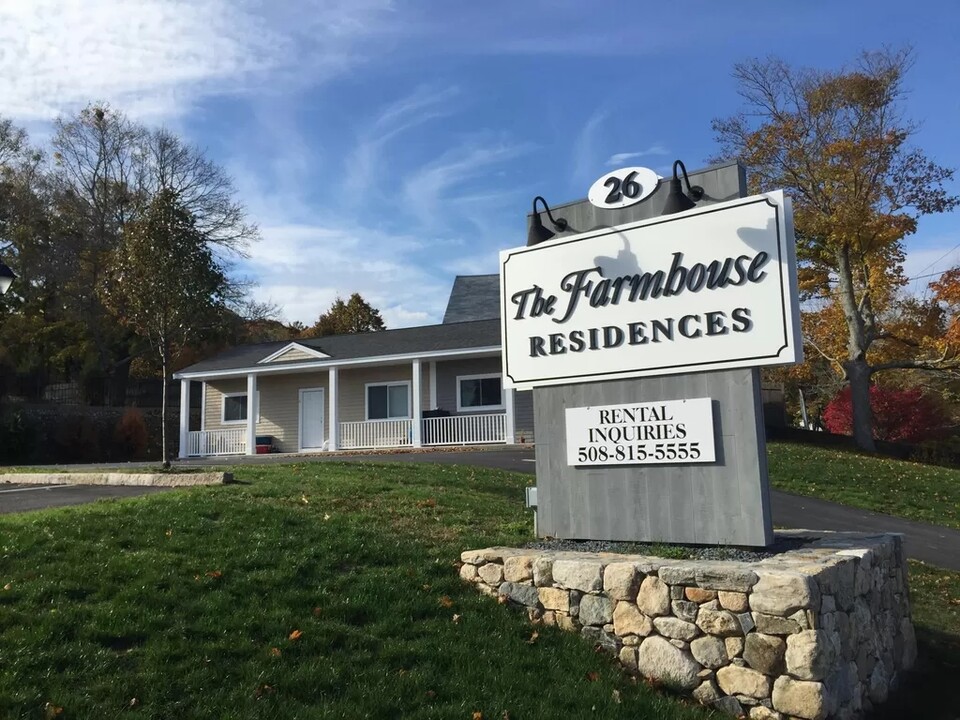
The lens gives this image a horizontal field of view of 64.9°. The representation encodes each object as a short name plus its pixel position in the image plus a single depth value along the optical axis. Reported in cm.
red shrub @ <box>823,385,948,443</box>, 3014
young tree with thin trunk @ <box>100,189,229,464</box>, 1319
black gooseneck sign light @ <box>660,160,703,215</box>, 642
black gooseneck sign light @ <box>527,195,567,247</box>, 726
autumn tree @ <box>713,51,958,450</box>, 2548
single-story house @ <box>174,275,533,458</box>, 2150
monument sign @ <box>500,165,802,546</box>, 585
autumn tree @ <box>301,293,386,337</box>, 4525
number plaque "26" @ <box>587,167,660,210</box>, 665
